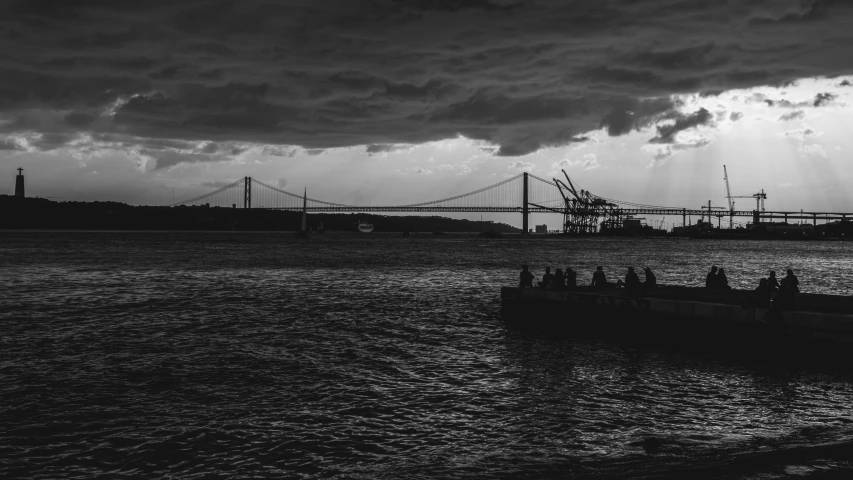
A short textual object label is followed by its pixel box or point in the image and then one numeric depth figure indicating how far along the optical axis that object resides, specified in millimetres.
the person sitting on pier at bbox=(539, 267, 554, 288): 28111
